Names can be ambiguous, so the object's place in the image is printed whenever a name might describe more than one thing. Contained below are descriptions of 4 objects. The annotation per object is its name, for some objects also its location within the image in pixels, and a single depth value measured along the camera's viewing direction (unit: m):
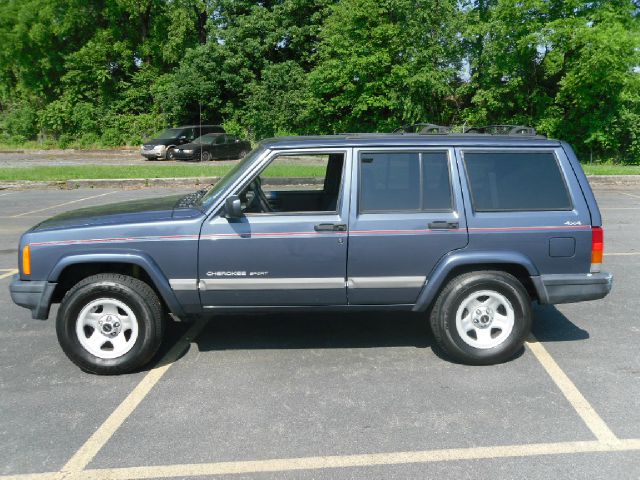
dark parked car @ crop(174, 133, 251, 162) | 27.78
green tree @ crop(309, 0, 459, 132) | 27.92
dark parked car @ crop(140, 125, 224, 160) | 28.83
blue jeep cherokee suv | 4.22
